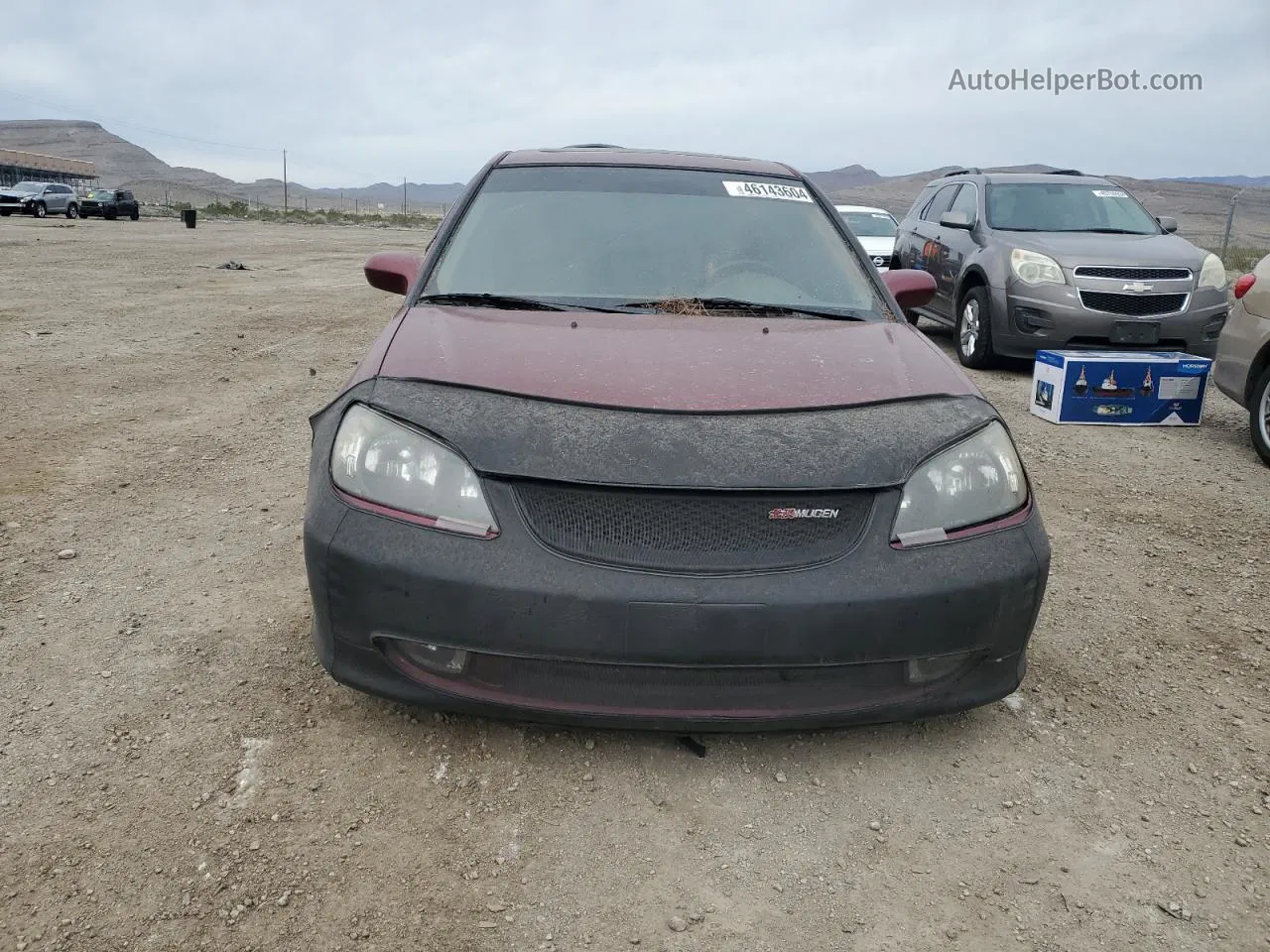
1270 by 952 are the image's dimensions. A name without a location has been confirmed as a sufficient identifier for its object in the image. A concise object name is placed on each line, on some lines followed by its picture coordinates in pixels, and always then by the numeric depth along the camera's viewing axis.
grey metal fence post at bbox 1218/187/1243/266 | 19.64
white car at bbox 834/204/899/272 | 13.62
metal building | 87.19
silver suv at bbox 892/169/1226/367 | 7.53
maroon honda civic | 2.13
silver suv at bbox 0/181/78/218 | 39.31
